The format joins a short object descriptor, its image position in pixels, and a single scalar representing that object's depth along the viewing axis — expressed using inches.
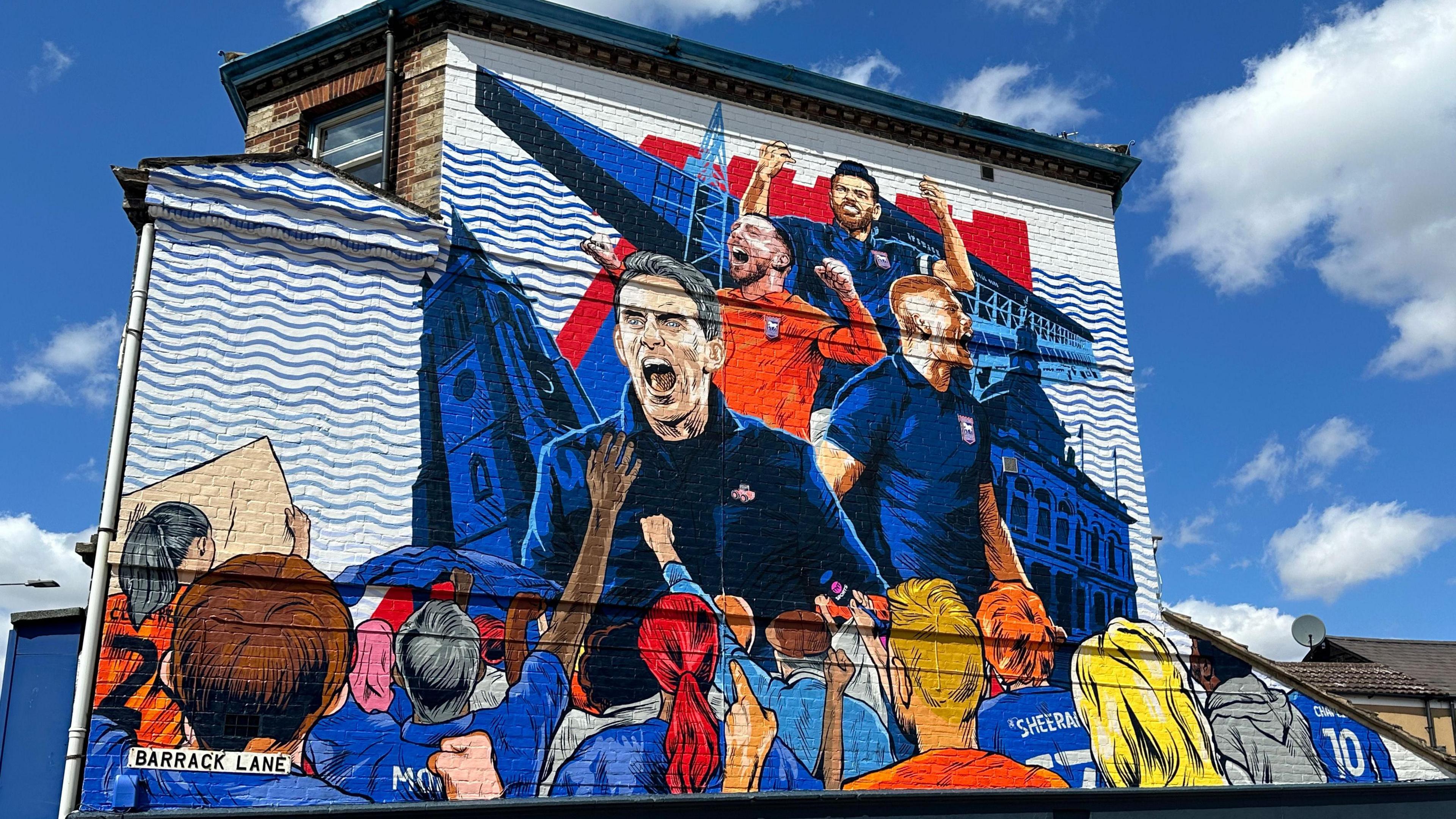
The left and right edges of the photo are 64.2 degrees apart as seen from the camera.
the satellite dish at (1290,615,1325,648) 832.9
